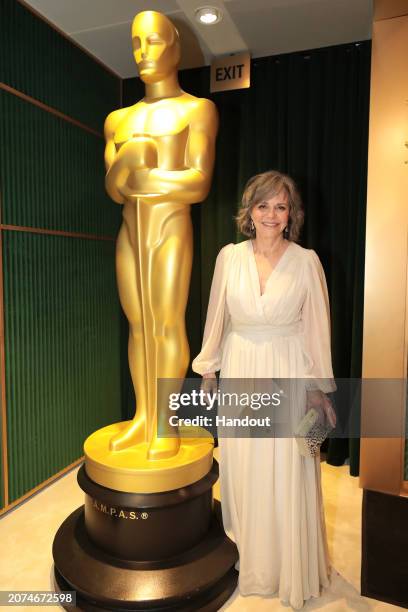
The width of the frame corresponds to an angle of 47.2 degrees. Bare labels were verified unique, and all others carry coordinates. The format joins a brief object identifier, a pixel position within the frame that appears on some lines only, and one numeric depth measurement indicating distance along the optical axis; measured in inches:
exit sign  111.0
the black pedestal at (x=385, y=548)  72.9
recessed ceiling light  95.0
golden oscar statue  67.8
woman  65.1
